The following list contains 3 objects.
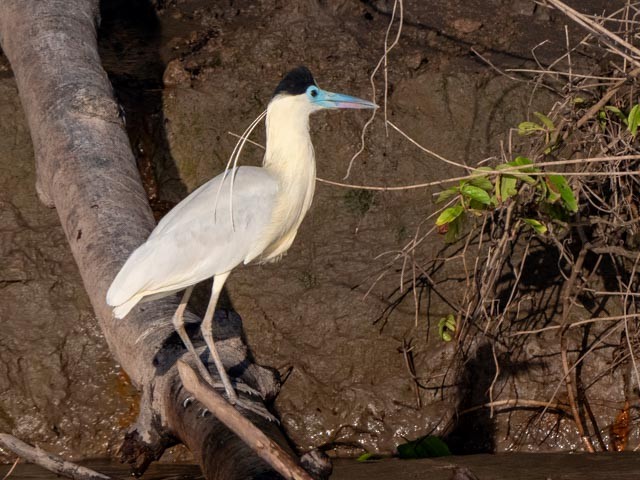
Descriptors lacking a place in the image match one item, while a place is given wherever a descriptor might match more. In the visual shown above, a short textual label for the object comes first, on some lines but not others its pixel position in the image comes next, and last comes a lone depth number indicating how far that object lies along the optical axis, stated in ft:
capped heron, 29.12
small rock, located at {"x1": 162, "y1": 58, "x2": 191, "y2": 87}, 45.01
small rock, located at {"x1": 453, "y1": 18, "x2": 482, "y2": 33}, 48.29
